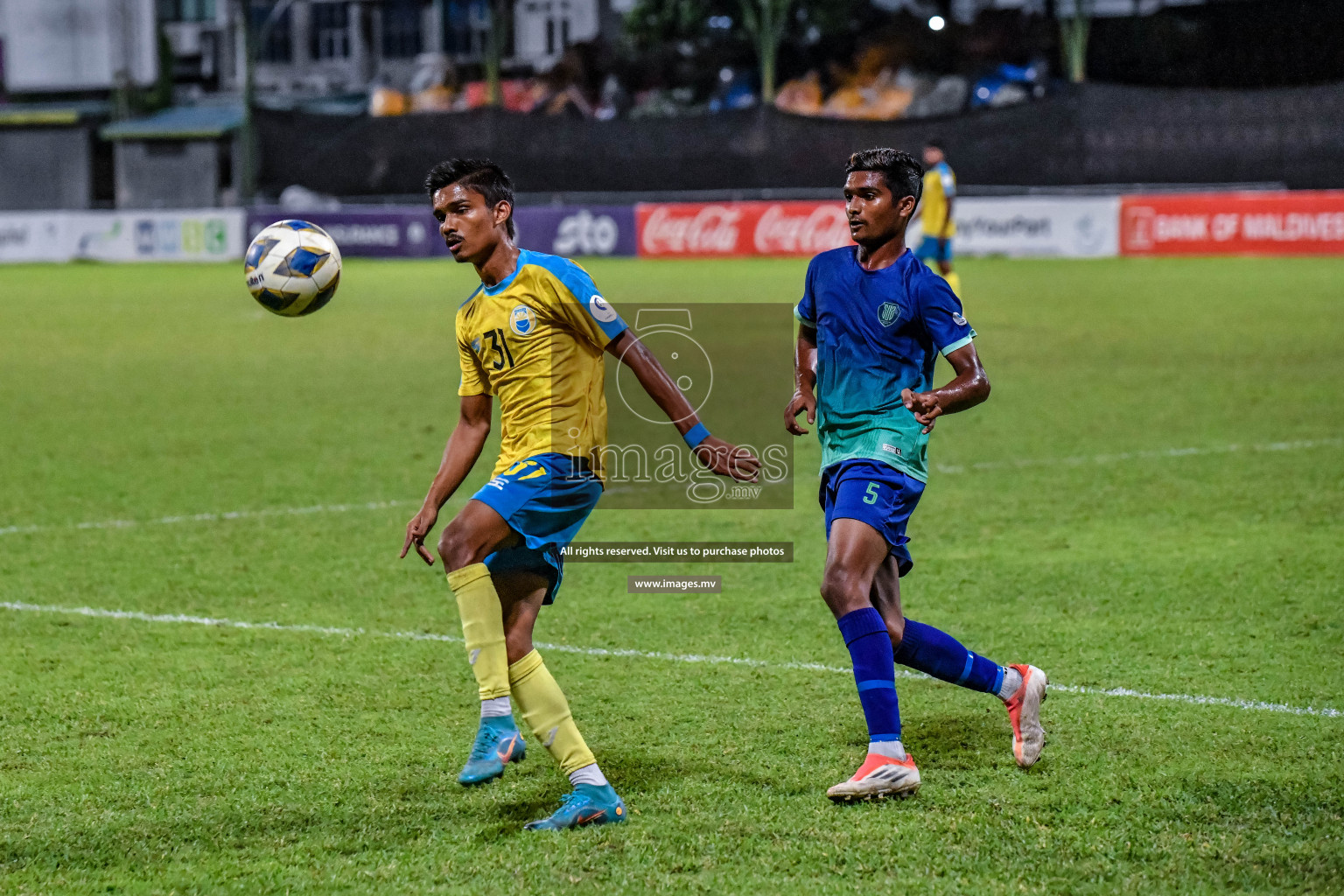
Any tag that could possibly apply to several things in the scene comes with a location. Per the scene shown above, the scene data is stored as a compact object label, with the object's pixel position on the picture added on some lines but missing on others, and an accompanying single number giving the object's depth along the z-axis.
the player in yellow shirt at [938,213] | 36.66
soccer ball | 10.13
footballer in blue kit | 8.55
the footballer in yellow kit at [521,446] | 8.38
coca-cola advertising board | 58.78
